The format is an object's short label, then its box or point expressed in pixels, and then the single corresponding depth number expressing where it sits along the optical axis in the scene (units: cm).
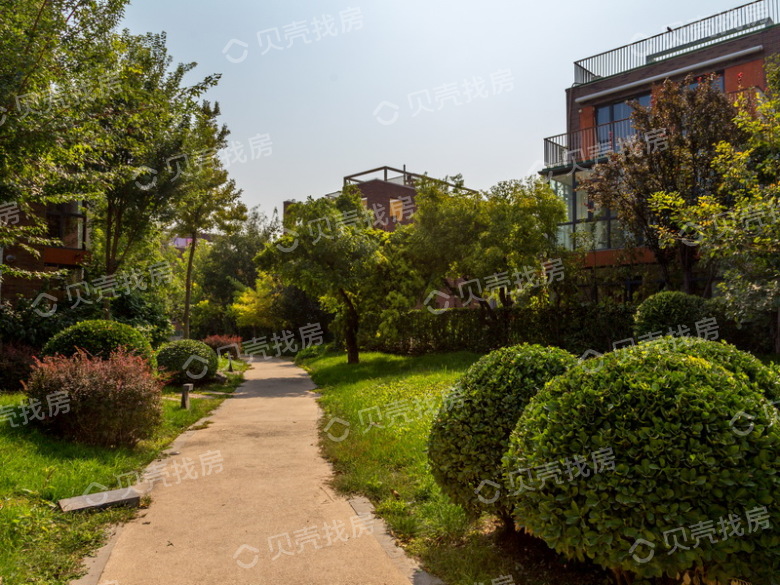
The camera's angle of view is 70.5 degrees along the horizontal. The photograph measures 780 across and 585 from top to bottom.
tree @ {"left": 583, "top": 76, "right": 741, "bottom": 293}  1465
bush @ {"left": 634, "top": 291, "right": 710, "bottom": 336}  1292
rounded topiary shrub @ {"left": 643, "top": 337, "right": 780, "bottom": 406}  304
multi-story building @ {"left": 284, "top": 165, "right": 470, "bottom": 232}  3605
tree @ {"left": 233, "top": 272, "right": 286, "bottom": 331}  3462
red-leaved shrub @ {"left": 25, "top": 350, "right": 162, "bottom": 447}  669
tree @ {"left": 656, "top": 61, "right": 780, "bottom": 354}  686
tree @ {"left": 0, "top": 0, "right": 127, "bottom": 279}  545
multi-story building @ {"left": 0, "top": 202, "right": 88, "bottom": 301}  1485
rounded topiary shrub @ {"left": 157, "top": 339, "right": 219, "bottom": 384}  1468
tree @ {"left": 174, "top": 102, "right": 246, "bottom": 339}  1936
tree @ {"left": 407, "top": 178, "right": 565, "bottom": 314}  1734
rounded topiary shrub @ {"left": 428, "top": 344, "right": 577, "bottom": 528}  384
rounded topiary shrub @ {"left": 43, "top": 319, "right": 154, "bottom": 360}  946
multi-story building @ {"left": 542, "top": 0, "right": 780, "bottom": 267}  1802
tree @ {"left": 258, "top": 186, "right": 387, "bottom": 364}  1789
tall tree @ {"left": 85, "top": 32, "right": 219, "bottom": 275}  1455
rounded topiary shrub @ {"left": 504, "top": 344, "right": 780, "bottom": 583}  248
